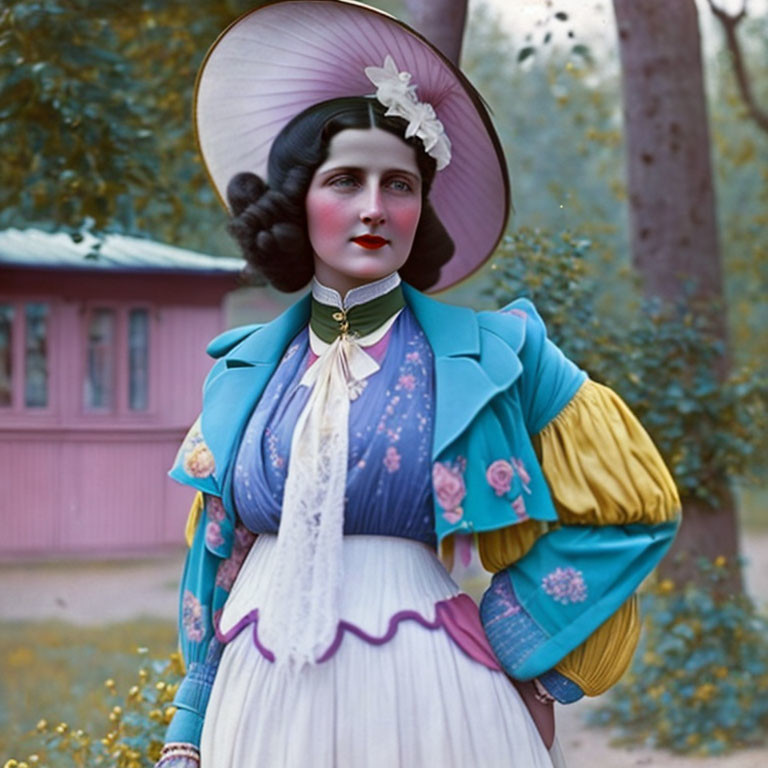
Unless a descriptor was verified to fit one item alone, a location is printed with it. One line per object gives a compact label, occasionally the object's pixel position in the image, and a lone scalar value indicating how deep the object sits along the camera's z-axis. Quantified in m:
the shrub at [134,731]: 3.28
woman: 1.91
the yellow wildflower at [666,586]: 5.30
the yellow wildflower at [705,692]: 5.23
